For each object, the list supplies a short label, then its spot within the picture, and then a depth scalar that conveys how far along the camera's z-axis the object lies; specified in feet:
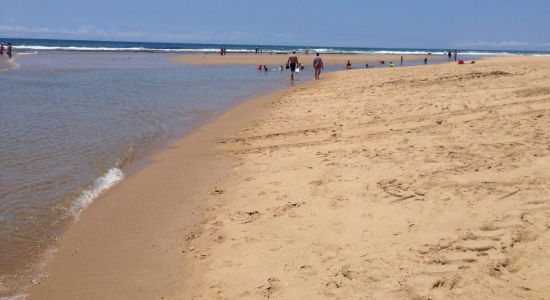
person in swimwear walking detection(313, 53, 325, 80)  76.89
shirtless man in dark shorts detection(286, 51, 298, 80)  80.69
